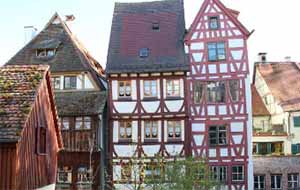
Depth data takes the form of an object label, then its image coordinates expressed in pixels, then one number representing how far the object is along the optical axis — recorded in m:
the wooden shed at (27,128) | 14.43
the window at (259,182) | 30.23
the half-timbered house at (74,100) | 27.80
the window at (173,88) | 28.02
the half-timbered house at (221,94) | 27.53
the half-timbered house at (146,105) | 27.69
